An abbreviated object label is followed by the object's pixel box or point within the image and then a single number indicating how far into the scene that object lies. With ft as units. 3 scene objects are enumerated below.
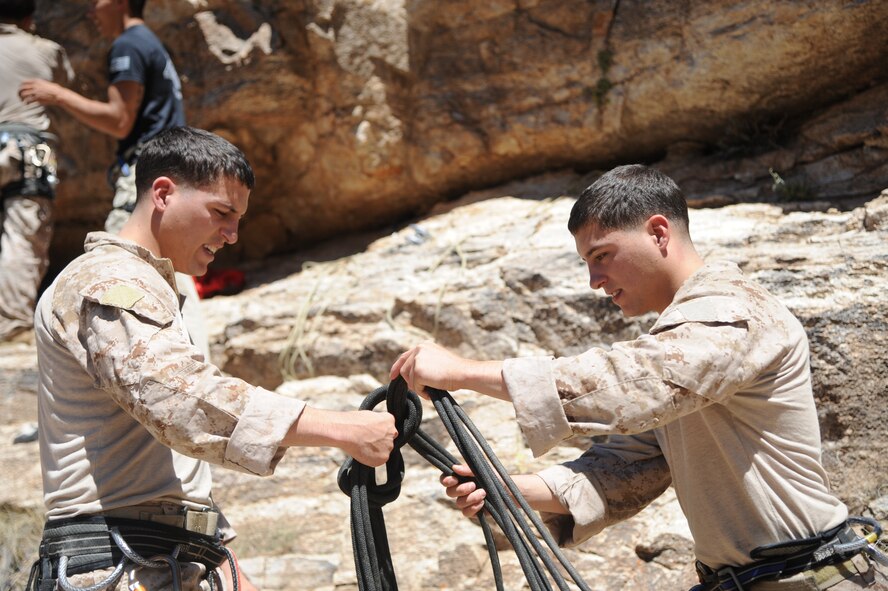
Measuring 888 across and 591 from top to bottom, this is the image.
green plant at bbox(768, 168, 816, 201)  14.58
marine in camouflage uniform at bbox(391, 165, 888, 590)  6.66
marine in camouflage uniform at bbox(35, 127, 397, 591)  6.62
